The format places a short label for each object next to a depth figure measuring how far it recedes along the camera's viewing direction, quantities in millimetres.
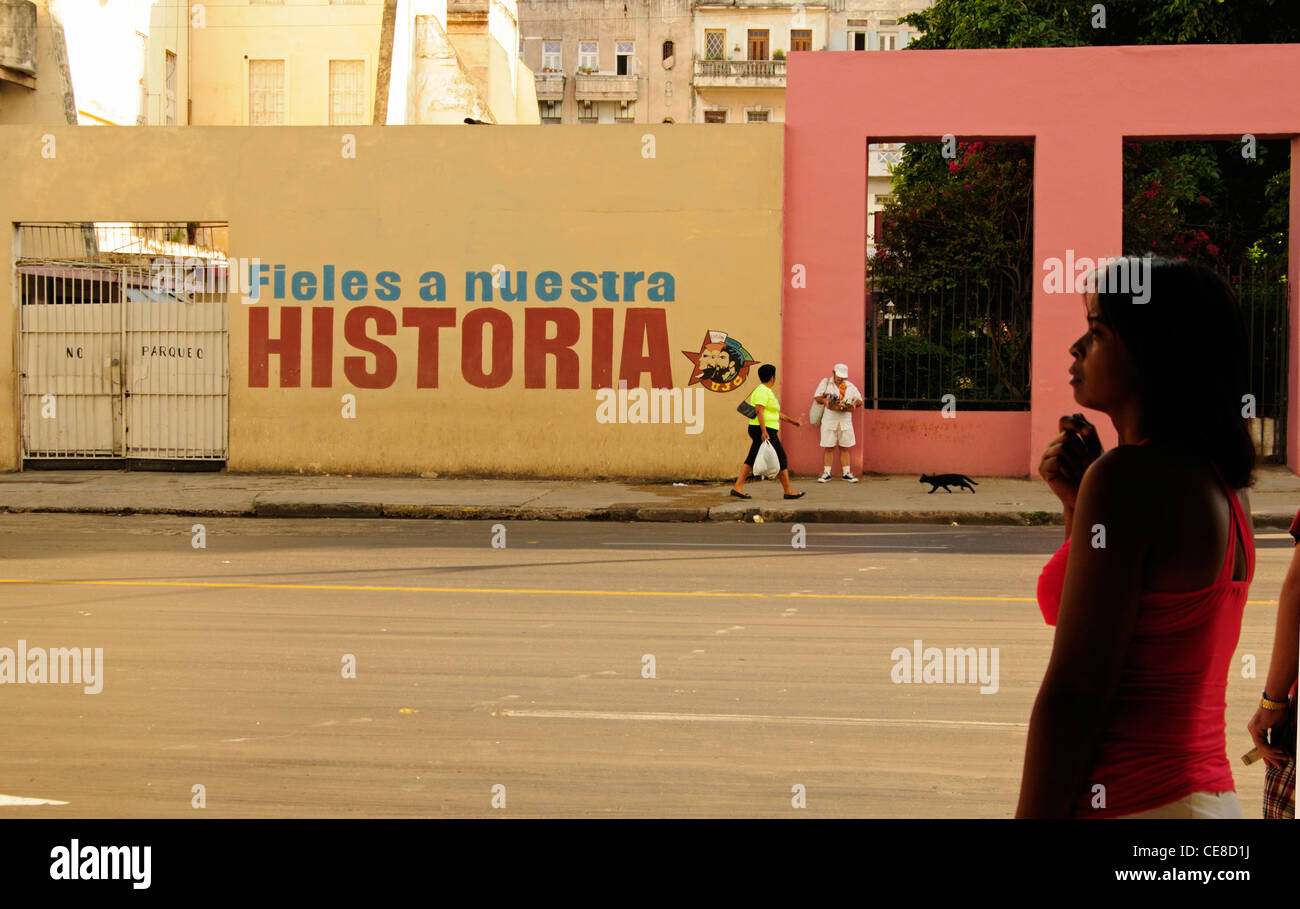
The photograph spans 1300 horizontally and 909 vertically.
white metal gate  18844
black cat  16172
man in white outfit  17750
